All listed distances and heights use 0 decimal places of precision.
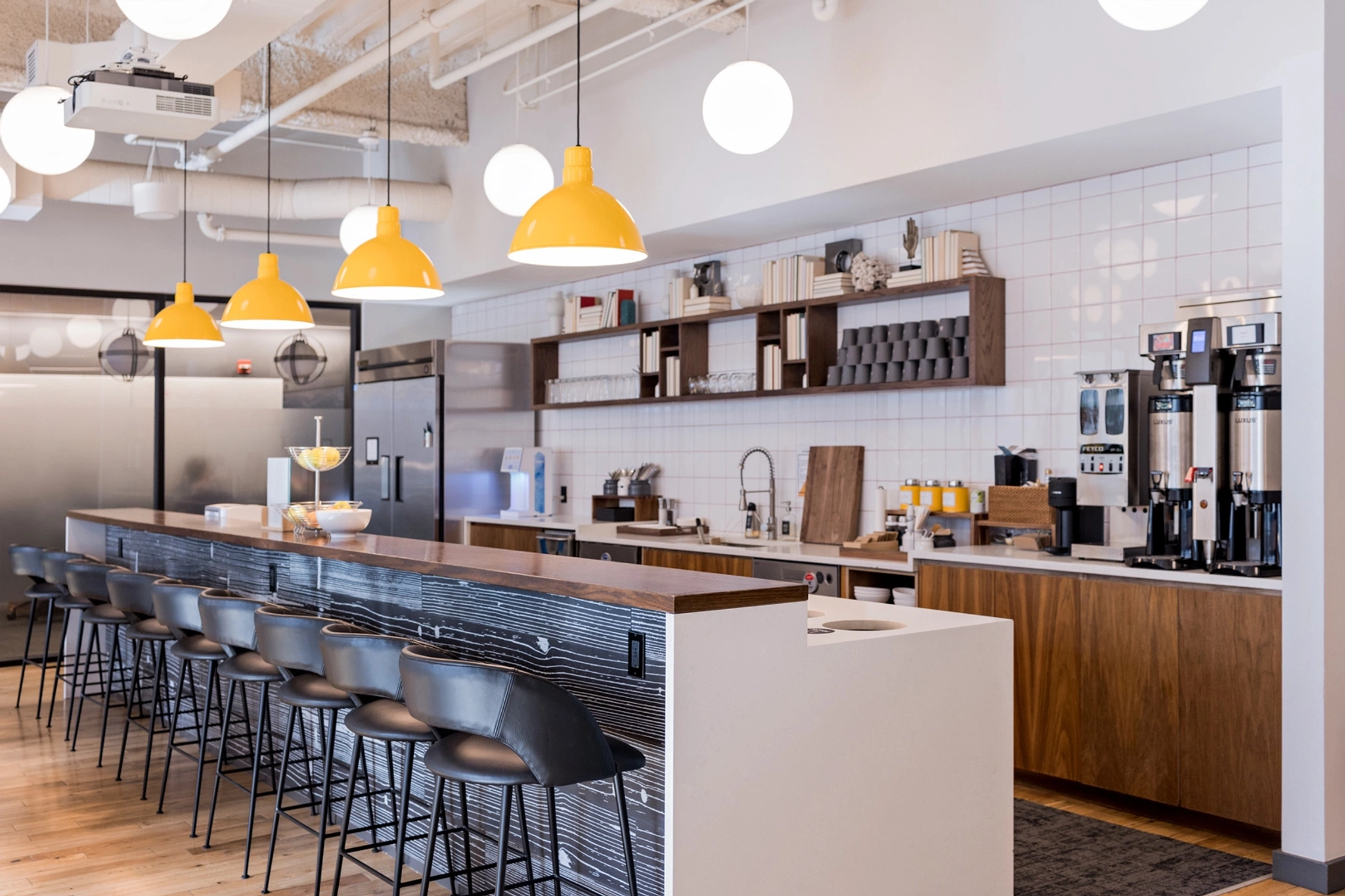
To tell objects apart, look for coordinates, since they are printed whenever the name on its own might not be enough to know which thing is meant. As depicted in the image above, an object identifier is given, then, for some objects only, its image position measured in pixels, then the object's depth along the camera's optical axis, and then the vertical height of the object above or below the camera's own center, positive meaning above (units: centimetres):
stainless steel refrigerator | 791 +20
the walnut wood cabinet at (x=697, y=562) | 568 -49
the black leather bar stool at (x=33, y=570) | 603 -58
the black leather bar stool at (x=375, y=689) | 304 -59
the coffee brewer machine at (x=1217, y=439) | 391 +8
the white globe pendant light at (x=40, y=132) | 427 +116
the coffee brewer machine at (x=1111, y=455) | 442 +3
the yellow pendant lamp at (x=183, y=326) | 558 +61
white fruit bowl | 460 -24
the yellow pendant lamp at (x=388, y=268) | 405 +64
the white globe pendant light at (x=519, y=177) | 496 +116
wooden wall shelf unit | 522 +63
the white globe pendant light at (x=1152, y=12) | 316 +119
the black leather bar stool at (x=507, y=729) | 259 -59
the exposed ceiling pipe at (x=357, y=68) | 540 +193
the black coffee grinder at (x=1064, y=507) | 461 -17
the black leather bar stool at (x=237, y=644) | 392 -62
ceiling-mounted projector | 417 +126
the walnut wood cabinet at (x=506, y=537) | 726 -48
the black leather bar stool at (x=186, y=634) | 425 -66
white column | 362 -4
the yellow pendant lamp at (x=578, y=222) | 332 +66
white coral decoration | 564 +89
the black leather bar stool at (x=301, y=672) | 344 -65
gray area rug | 361 -127
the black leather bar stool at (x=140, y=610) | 480 -62
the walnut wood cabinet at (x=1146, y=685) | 387 -77
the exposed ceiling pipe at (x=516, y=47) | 506 +195
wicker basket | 495 -18
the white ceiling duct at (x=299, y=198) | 755 +165
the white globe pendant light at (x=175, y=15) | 280 +104
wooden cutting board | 592 -17
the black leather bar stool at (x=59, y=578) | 582 -59
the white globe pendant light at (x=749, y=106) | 423 +125
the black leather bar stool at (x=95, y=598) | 529 -64
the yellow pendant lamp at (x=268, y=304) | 485 +63
